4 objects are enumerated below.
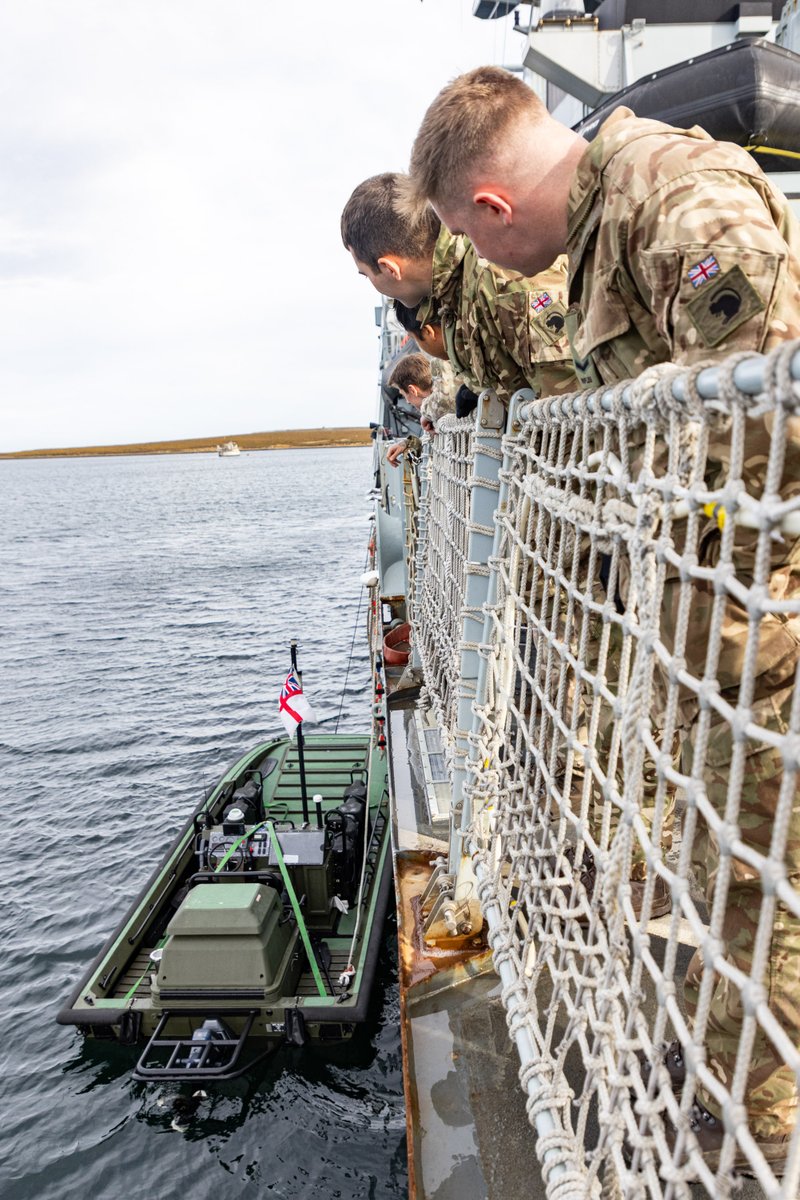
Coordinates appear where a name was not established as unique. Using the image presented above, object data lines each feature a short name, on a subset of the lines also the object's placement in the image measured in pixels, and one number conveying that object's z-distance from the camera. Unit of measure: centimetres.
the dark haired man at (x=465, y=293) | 323
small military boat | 848
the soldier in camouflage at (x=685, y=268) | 174
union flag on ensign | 962
